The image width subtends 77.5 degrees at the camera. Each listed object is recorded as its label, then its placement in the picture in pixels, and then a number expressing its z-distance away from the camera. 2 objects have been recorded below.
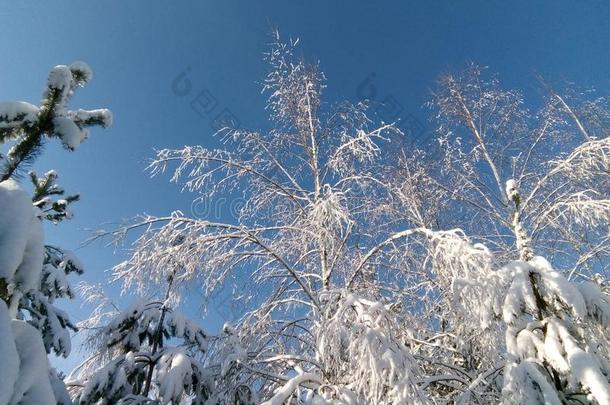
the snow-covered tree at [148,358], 4.54
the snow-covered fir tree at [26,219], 1.52
